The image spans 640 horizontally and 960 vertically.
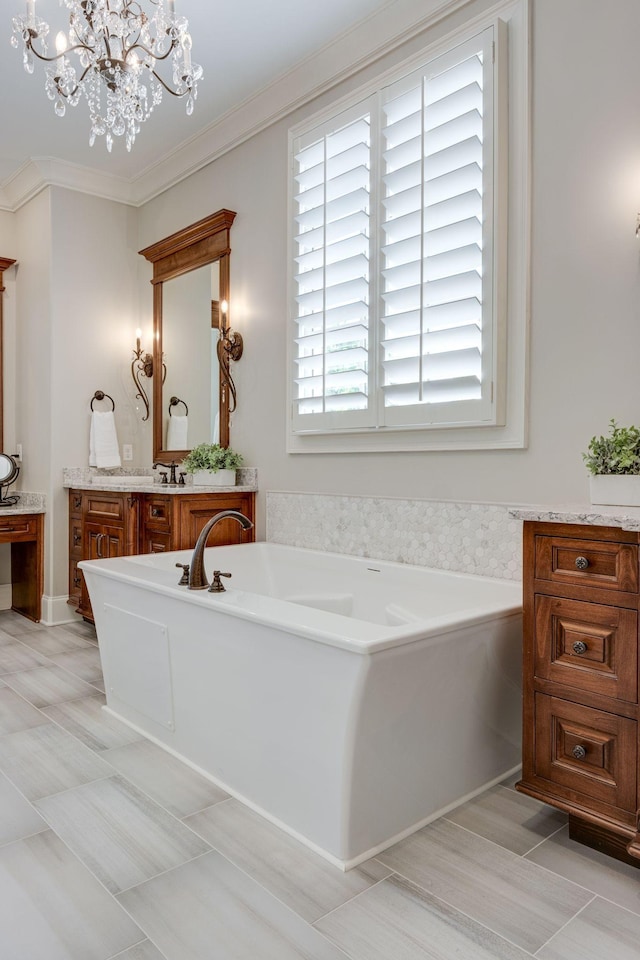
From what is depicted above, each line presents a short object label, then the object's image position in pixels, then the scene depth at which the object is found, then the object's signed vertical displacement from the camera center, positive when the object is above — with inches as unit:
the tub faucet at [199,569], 87.9 -13.4
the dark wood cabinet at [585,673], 65.4 -21.1
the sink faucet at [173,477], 159.8 -2.4
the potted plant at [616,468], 70.9 +0.1
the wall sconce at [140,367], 183.5 +27.5
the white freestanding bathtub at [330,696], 66.4 -26.0
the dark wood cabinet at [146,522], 136.6 -11.9
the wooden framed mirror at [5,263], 185.3 +56.3
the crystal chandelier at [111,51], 88.9 +56.5
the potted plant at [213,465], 144.3 +0.5
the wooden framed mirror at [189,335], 156.5 +32.9
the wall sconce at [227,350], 151.0 +26.6
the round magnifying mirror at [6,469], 182.4 -0.7
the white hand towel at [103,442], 175.5 +6.5
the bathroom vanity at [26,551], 167.5 -22.3
